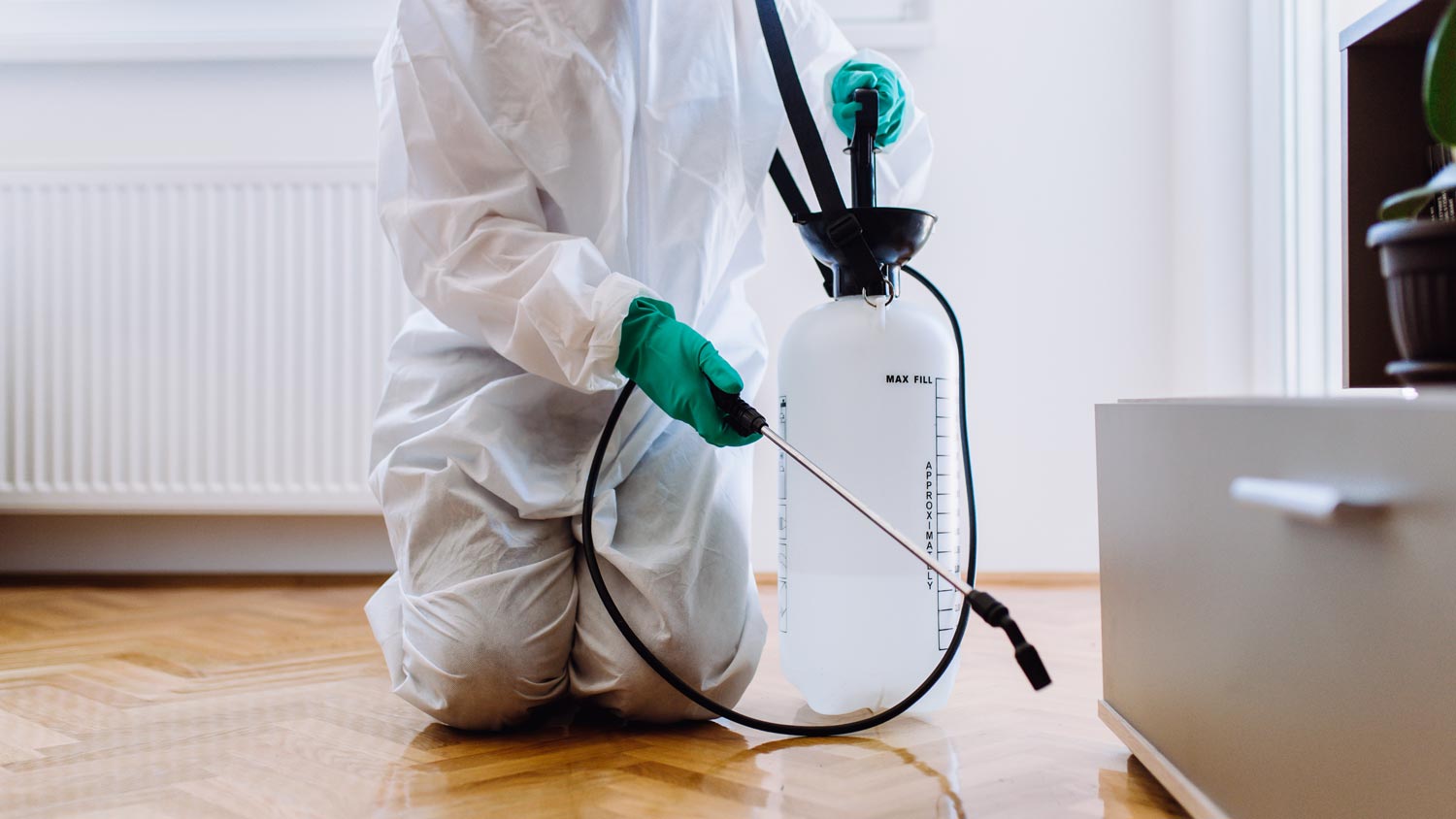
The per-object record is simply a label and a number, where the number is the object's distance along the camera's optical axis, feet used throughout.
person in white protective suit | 3.21
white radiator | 6.44
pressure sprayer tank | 3.18
